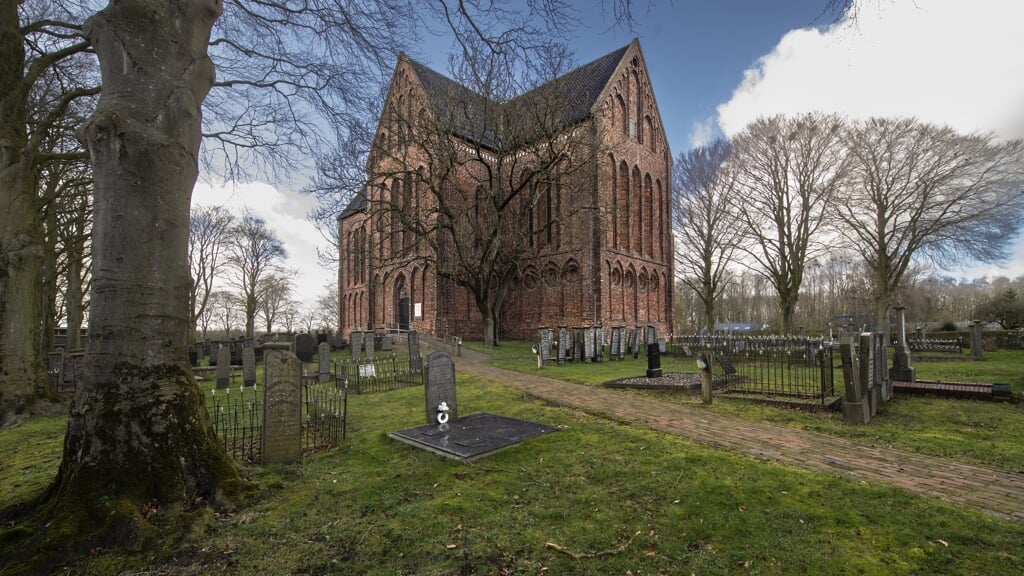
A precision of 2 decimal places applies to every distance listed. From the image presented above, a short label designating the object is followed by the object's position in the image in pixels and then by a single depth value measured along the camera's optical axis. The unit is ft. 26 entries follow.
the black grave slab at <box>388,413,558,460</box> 17.39
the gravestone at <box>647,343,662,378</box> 39.83
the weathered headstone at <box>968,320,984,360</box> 55.04
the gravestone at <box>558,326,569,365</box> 56.57
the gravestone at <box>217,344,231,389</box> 41.98
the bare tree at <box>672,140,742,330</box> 93.25
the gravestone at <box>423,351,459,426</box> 21.54
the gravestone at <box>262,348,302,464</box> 16.99
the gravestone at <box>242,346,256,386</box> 44.96
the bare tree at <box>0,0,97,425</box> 26.40
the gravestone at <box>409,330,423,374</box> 44.30
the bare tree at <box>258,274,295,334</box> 139.54
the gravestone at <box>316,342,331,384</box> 44.34
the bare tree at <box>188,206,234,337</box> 105.70
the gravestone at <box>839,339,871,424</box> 23.27
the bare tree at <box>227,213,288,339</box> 122.04
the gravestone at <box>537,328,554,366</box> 54.54
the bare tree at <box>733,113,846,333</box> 80.84
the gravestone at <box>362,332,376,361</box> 58.08
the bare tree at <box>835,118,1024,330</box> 72.38
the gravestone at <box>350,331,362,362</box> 55.63
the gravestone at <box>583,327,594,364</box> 57.88
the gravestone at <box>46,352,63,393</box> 41.16
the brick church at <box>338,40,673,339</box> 67.92
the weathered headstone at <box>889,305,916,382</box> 34.32
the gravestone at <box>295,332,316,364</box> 56.39
